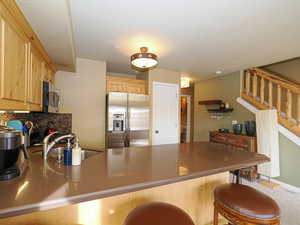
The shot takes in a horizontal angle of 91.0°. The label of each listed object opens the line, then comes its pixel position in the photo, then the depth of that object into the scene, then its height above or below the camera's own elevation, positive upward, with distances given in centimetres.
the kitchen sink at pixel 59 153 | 132 -36
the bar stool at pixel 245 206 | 100 -63
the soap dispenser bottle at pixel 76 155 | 110 -28
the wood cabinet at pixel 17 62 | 110 +51
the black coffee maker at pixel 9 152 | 84 -20
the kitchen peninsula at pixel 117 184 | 72 -37
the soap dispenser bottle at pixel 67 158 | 110 -30
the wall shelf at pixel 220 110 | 390 +21
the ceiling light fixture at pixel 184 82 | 440 +108
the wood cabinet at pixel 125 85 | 331 +77
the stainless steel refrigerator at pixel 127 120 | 288 -4
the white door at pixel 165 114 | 366 +10
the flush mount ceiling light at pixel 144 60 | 217 +89
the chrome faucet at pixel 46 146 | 117 -23
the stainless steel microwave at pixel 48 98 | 206 +28
